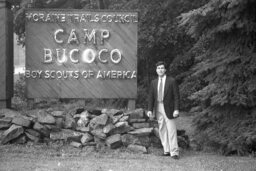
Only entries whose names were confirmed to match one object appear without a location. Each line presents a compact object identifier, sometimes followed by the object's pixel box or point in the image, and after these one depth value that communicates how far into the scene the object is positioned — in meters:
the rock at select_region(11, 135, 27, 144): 8.97
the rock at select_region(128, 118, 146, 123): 9.47
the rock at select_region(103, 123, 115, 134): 9.09
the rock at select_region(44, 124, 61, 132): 9.31
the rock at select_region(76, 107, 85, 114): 9.77
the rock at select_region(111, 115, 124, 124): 9.37
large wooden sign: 10.01
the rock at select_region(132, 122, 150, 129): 9.45
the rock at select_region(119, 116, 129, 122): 9.39
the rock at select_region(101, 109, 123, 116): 9.65
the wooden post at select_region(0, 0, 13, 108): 9.67
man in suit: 8.53
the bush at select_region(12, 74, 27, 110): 10.91
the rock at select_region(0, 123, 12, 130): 9.10
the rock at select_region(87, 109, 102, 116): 9.73
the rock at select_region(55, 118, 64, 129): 9.40
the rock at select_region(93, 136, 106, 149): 9.09
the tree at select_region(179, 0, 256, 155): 8.72
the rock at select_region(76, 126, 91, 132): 9.27
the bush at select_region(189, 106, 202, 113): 9.66
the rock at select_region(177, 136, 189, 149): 9.67
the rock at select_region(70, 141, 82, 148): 9.00
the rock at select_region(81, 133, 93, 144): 9.09
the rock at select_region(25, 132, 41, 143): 9.08
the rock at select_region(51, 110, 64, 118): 9.52
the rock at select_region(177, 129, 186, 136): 9.83
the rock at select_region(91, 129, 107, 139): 9.08
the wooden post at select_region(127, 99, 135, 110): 10.24
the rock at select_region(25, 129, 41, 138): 9.13
